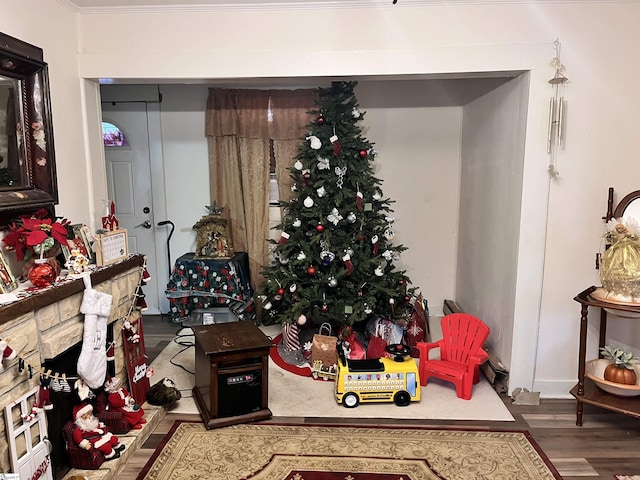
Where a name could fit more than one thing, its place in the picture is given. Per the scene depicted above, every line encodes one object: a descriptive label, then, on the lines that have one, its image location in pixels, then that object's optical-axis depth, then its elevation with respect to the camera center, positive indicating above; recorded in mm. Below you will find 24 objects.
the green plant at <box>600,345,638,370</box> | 2734 -1050
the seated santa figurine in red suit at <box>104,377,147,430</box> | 2596 -1260
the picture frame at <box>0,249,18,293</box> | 2057 -440
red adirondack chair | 3139 -1233
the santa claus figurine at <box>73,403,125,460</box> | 2301 -1282
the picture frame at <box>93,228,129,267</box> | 2605 -386
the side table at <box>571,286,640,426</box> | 2602 -1278
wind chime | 2854 +413
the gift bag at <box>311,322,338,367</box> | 3480 -1272
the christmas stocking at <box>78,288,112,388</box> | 2305 -806
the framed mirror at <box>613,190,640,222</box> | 2797 -155
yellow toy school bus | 3025 -1330
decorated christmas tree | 3652 -450
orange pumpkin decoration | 2695 -1139
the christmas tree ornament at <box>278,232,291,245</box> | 3773 -467
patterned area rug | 2361 -1485
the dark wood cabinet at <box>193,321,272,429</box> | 2703 -1164
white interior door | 4641 -20
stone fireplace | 1904 -756
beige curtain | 4496 +313
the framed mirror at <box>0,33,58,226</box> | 2262 +249
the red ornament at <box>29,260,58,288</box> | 2137 -437
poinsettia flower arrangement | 2187 -264
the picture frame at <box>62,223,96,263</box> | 2426 -342
